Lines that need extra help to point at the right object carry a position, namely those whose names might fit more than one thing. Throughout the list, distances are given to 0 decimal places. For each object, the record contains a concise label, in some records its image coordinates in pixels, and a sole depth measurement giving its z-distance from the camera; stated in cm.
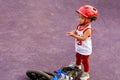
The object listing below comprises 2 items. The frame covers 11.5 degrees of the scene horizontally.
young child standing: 442
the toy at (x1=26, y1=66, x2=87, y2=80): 462
